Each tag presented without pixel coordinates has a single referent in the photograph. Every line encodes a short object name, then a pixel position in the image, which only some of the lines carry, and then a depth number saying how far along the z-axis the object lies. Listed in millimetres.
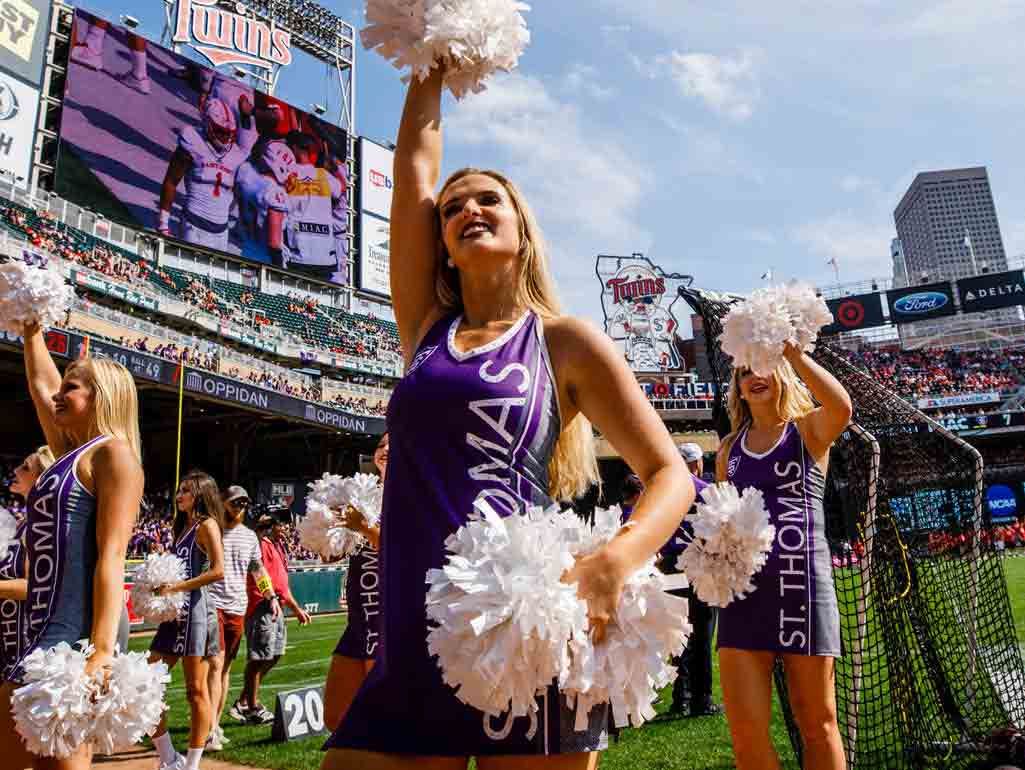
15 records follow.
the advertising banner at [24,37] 30406
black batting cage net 3607
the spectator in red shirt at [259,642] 6574
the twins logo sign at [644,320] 38938
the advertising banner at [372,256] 45781
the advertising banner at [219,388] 18312
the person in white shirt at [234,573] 6348
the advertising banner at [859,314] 50594
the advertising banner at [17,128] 29969
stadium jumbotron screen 33594
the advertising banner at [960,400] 43250
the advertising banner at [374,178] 45969
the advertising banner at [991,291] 49219
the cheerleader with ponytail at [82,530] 2434
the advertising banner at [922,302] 50000
